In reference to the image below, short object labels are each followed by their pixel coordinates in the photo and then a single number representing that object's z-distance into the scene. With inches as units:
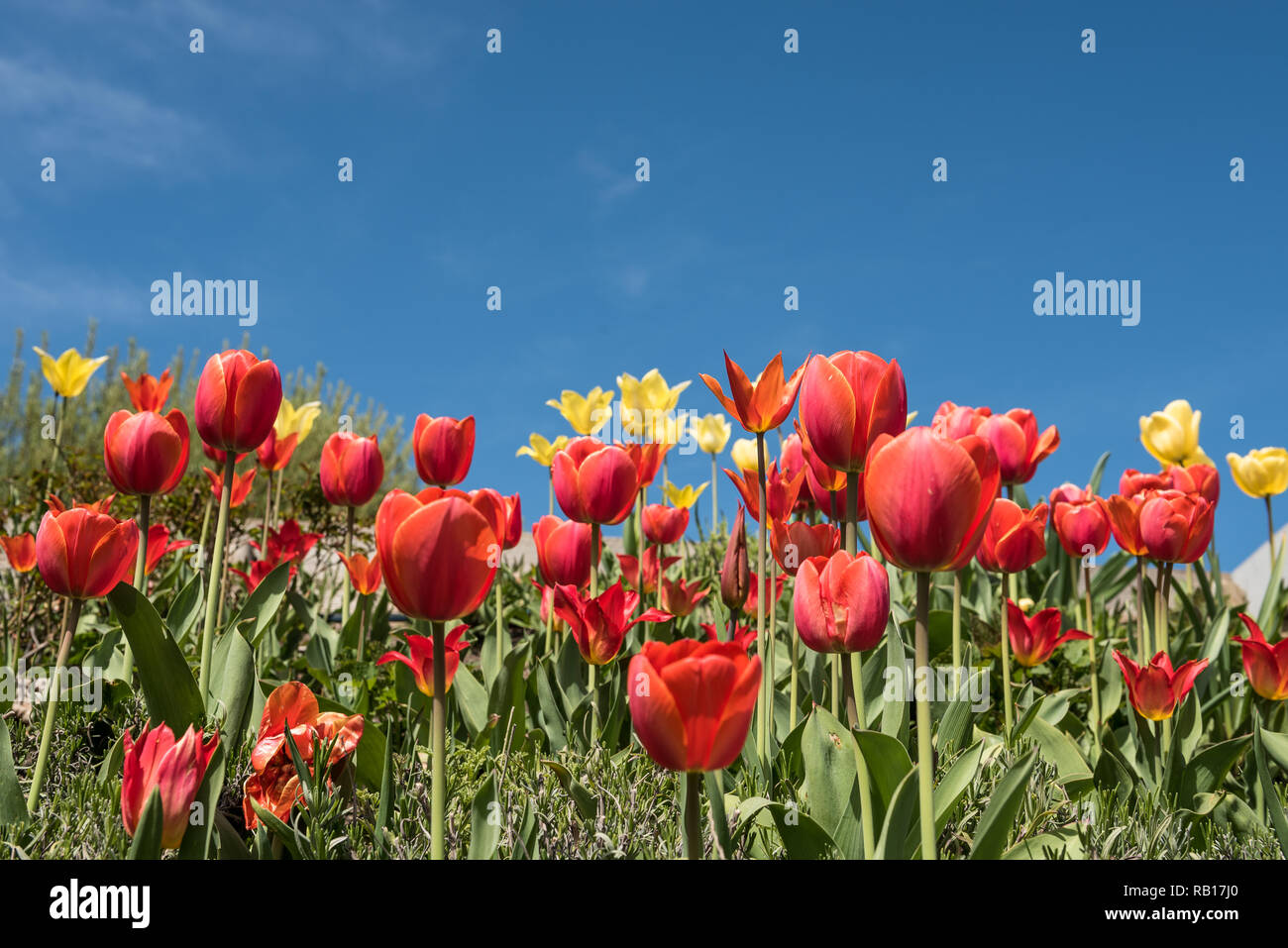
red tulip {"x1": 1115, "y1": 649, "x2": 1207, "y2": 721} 90.4
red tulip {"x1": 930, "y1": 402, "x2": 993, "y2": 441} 100.4
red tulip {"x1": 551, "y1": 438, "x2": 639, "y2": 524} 90.2
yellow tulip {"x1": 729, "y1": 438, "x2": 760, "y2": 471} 174.9
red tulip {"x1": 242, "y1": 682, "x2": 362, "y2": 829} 67.6
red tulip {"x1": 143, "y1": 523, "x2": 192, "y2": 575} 102.3
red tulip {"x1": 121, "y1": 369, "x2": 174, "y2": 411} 118.0
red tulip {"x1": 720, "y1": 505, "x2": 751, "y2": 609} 79.7
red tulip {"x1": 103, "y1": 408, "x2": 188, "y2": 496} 83.0
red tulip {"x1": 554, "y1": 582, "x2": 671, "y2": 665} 89.6
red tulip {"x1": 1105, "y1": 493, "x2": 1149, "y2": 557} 107.1
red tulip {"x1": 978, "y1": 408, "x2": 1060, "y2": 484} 107.3
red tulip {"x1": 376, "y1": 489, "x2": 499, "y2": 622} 44.5
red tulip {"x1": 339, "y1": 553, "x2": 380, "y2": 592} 136.1
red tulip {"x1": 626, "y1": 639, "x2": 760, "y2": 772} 38.5
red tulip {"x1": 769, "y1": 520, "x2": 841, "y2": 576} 76.8
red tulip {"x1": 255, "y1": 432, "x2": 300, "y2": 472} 136.1
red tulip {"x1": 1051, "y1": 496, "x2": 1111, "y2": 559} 113.4
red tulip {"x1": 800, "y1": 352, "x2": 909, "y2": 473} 60.5
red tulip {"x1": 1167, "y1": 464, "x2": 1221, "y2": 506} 125.5
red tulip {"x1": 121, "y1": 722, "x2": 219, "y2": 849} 55.2
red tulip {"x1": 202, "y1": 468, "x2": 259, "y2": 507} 126.4
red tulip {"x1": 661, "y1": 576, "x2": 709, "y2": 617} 116.0
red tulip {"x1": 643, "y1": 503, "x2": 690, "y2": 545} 134.9
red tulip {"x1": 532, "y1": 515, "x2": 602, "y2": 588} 97.7
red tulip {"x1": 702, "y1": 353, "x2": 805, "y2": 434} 71.5
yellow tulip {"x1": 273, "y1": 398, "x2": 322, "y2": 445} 148.3
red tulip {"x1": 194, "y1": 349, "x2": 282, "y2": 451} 81.0
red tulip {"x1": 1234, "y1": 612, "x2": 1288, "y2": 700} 94.9
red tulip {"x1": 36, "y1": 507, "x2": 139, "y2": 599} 70.2
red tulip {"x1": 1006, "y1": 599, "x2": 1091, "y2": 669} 107.2
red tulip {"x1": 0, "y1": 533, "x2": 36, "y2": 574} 124.8
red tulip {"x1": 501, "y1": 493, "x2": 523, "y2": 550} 106.6
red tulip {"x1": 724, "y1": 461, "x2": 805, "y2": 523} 85.7
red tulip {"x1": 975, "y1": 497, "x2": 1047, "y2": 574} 87.7
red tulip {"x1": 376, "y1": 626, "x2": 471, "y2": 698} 76.9
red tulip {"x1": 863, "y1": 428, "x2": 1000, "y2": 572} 45.6
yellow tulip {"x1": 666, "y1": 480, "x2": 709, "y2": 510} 166.1
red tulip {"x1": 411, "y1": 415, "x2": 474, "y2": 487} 109.7
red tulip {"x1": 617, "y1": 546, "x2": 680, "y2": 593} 135.6
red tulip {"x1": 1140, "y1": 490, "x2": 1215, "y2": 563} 100.0
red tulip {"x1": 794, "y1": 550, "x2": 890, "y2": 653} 54.0
